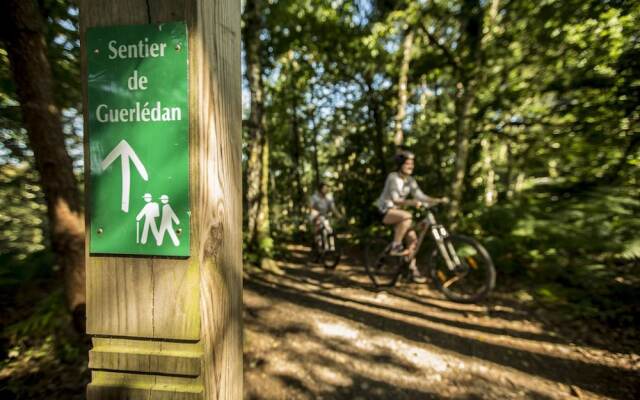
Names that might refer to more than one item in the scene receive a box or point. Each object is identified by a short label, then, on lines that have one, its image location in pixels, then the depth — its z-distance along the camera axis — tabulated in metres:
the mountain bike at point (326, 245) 7.86
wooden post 1.02
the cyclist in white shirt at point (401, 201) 5.22
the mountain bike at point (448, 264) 4.66
